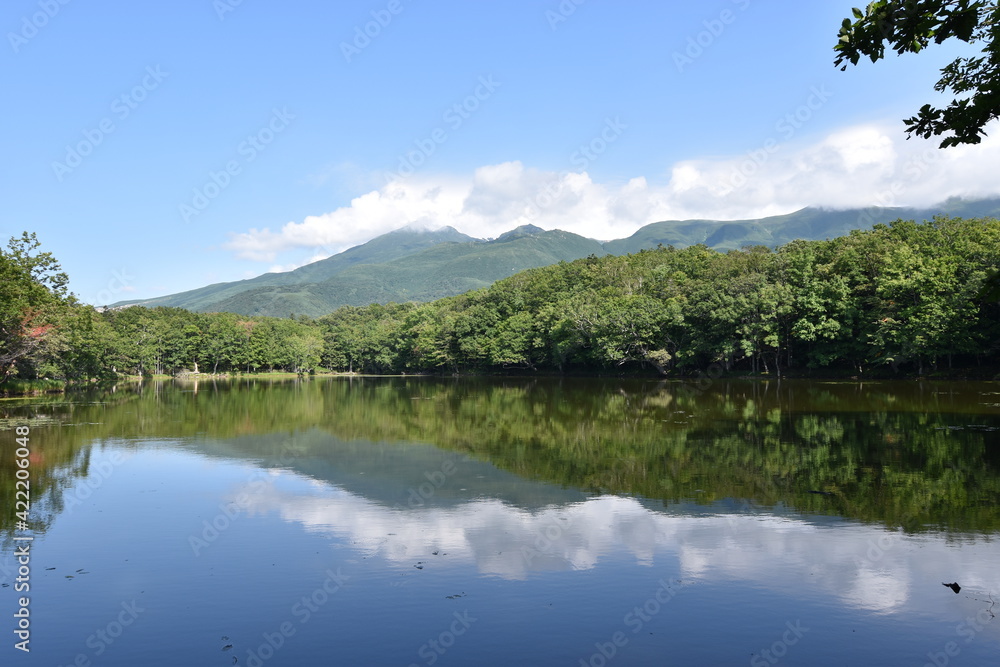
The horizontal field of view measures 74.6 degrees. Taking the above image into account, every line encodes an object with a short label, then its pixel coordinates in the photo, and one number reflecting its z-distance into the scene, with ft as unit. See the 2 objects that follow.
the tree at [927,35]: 23.38
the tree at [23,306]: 136.98
